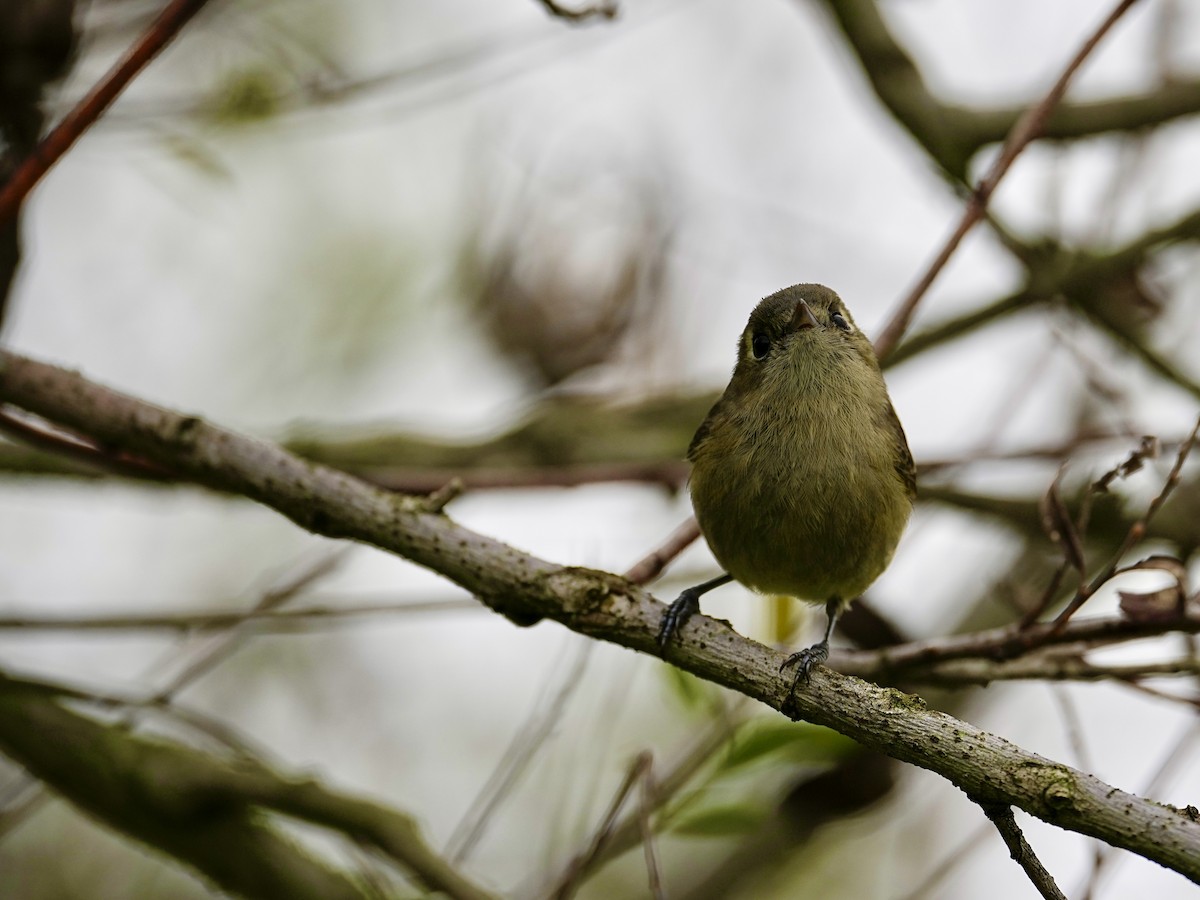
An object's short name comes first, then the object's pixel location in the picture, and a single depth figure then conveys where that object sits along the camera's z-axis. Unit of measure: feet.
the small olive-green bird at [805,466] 20.16
